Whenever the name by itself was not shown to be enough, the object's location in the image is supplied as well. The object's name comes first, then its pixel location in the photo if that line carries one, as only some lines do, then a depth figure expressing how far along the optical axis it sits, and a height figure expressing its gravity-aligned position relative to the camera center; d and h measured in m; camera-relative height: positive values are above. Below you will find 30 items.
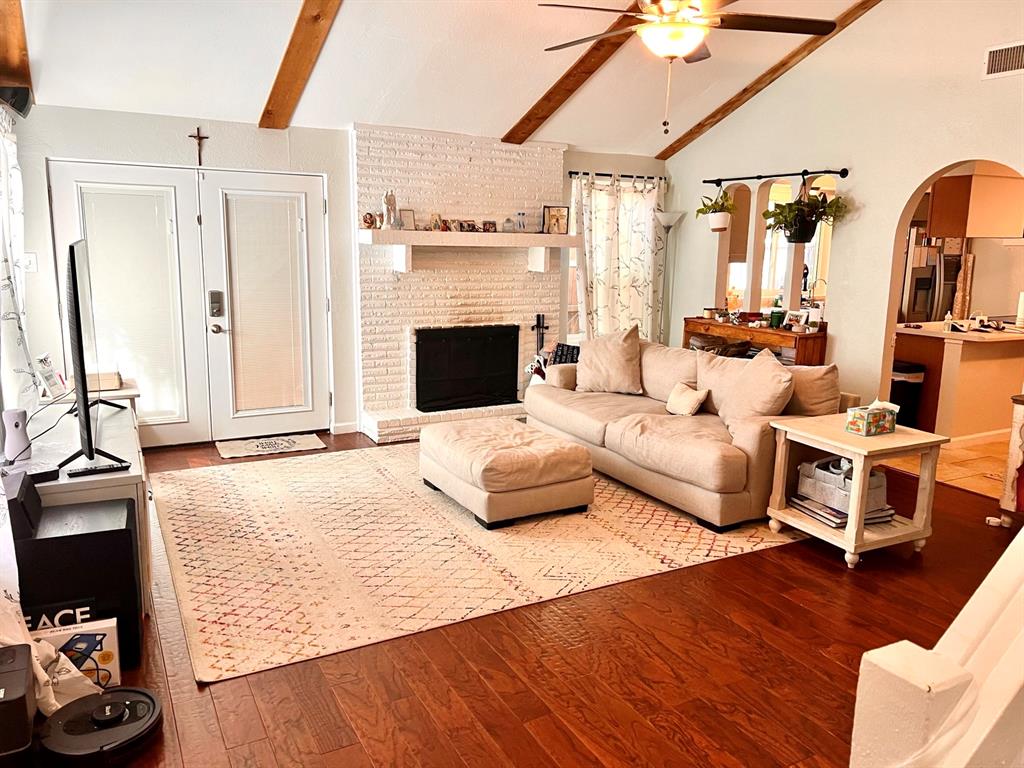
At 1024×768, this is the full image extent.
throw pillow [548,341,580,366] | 6.48 -0.68
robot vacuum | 2.19 -1.37
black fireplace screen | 6.41 -0.81
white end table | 3.65 -0.99
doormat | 5.59 -1.31
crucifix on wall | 5.44 +0.91
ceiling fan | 3.47 +1.16
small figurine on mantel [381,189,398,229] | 5.92 +0.47
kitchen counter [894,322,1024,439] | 5.84 -0.77
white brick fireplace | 6.06 +0.07
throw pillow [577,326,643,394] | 5.54 -0.66
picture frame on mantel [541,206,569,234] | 6.74 +0.47
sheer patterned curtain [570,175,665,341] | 7.14 +0.19
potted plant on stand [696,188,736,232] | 6.59 +0.55
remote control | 2.94 -0.77
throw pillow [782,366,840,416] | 4.31 -0.64
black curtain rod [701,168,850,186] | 5.73 +0.79
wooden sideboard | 5.93 -0.51
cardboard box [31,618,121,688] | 2.54 -1.26
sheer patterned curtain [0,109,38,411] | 4.12 -0.13
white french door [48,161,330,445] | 5.35 -0.15
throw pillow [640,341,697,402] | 5.21 -0.65
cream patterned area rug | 3.11 -1.39
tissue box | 3.80 -0.72
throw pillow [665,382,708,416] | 4.84 -0.80
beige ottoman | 4.07 -1.08
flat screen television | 2.82 -0.32
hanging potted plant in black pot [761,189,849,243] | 5.75 +0.47
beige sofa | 4.08 -0.95
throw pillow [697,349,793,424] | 4.20 -0.64
